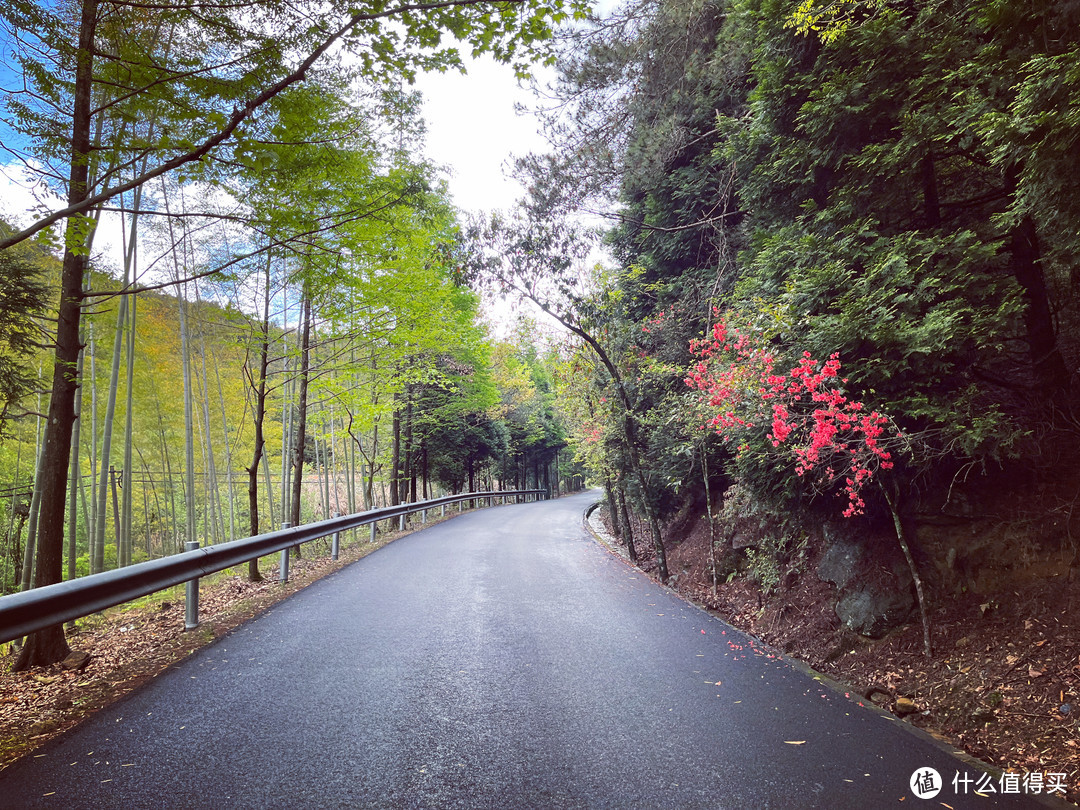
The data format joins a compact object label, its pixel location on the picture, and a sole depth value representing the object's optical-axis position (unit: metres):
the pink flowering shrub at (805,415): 3.97
